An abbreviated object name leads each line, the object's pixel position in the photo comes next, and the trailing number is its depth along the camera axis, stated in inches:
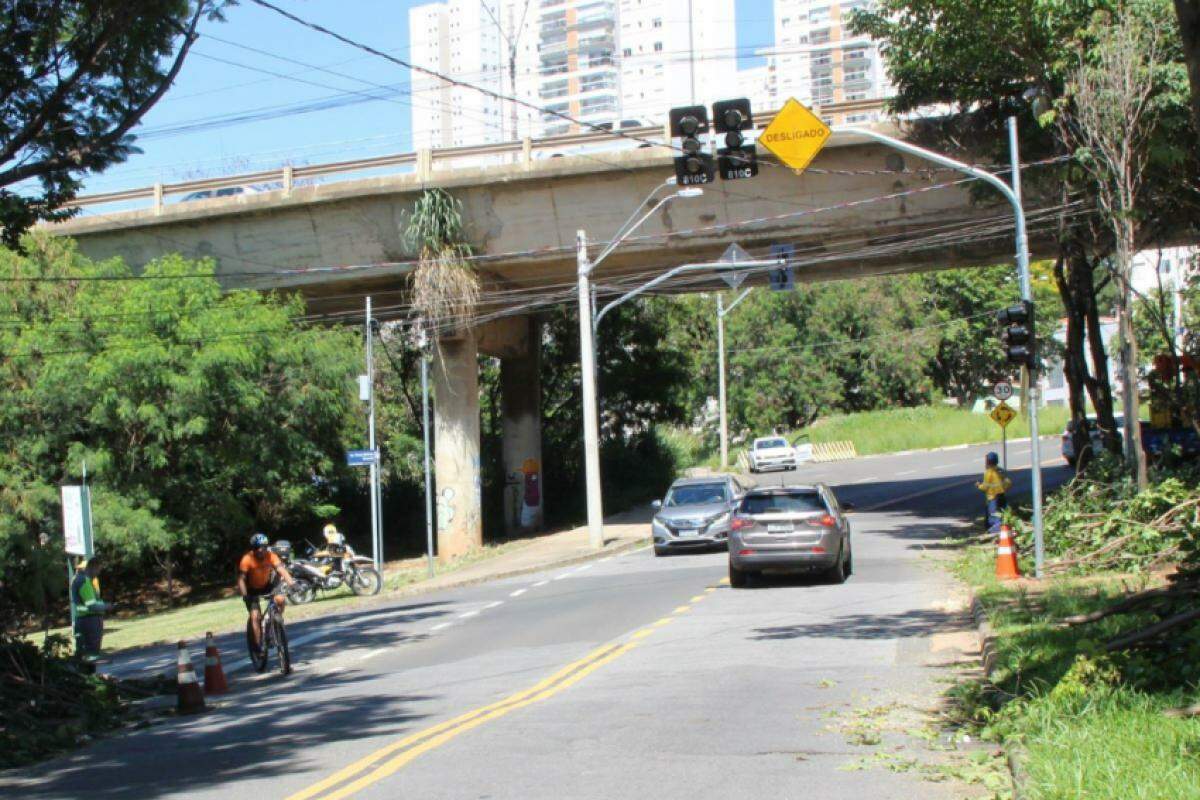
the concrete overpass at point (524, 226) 1151.0
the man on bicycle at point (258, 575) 622.2
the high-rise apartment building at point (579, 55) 6363.2
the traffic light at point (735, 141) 685.6
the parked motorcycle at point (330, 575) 1035.9
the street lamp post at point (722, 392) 2192.4
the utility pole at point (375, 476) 1091.3
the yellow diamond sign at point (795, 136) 747.4
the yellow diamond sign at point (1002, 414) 1132.5
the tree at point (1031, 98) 891.4
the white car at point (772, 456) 2352.4
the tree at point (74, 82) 565.3
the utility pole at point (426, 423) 1156.5
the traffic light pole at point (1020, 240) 715.4
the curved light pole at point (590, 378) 1200.8
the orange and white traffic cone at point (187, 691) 515.8
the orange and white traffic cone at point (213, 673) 563.5
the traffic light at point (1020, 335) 724.0
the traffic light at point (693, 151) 703.7
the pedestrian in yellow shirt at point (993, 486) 1003.3
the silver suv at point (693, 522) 1102.4
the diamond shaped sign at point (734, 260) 1147.9
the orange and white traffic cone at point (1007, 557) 730.8
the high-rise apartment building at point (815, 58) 6510.8
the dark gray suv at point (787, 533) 786.8
